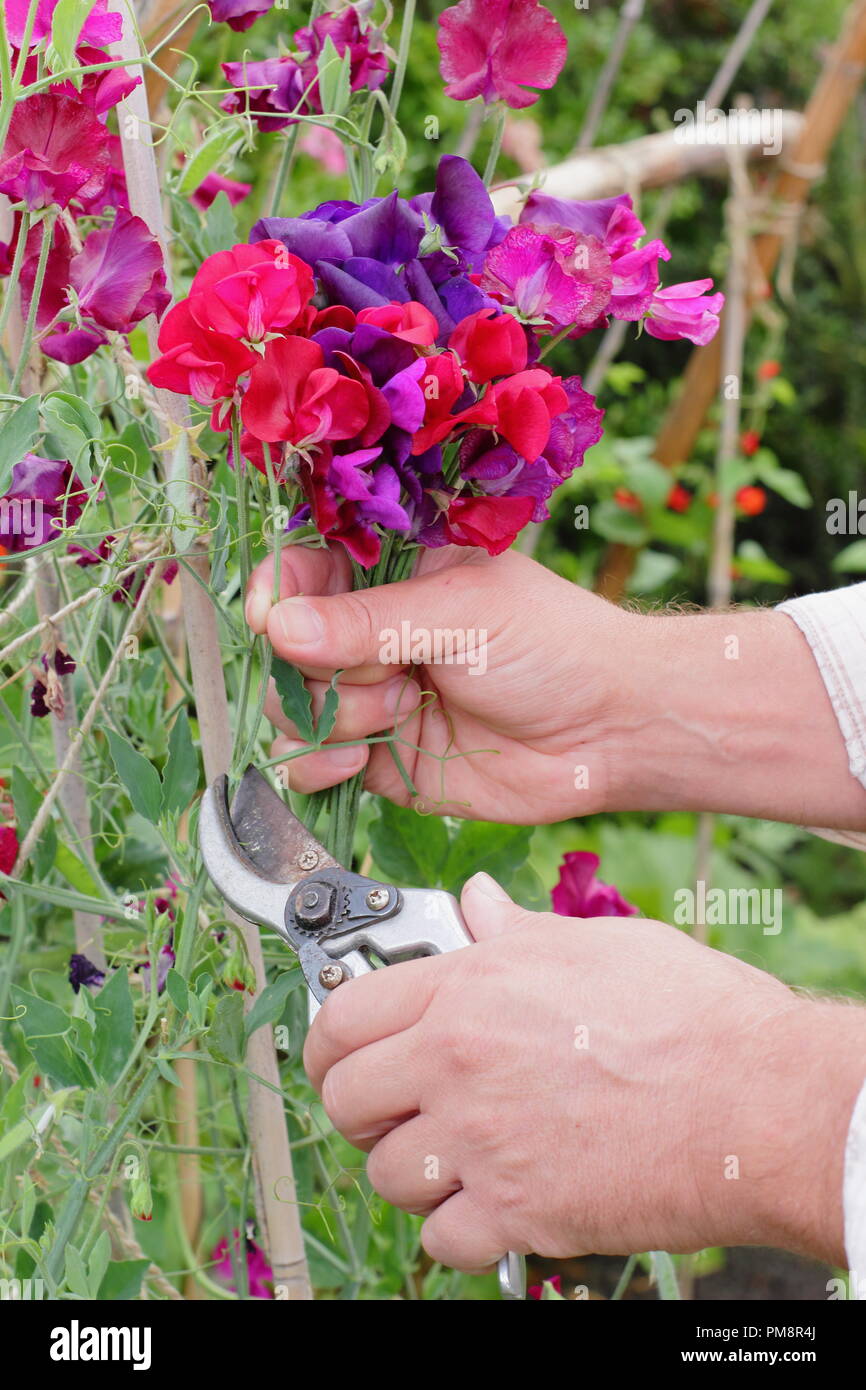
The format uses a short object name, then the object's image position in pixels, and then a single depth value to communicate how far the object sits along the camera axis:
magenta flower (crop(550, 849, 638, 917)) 0.98
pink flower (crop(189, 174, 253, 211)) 0.89
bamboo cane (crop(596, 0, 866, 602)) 2.22
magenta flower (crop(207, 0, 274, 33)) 0.72
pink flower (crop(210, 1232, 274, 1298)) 1.06
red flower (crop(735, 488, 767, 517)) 2.42
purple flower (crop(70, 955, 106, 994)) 0.80
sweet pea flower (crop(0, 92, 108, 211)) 0.62
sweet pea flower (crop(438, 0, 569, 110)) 0.74
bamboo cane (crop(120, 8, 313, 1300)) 0.69
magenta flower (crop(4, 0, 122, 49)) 0.63
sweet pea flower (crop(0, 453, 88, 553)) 0.69
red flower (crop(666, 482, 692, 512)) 2.63
